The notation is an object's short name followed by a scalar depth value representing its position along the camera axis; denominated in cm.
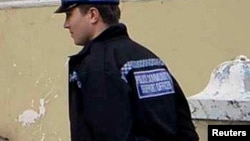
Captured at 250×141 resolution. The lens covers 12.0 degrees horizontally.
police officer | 435
